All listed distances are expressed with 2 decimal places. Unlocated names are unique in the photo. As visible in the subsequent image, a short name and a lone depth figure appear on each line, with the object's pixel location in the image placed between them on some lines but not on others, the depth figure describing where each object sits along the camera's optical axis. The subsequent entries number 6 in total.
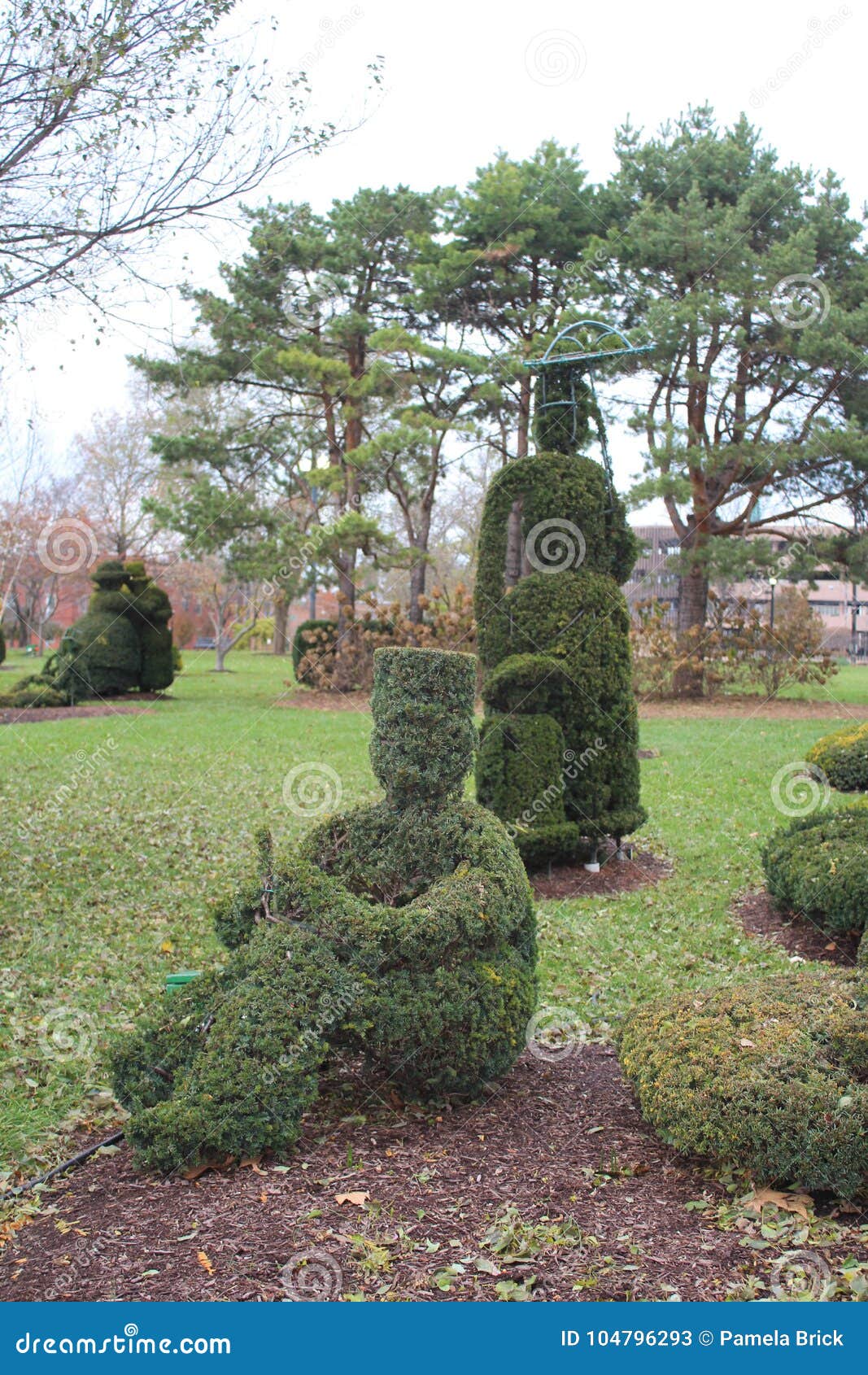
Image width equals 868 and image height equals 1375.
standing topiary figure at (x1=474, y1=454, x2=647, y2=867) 7.32
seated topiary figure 3.36
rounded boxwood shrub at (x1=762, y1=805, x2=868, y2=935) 6.06
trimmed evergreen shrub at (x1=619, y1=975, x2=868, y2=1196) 3.18
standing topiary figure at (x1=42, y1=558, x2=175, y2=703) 19.95
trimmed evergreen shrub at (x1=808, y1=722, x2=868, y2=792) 11.24
